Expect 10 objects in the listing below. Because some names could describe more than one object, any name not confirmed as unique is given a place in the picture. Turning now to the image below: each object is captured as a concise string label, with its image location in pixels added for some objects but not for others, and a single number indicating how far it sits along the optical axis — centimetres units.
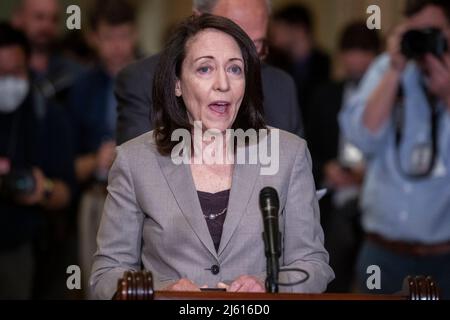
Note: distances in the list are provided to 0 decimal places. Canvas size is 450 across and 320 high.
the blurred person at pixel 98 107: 1040
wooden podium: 489
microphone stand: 493
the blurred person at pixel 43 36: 1133
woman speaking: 537
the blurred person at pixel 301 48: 1273
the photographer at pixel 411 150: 850
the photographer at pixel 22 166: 922
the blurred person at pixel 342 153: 1029
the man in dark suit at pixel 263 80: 617
